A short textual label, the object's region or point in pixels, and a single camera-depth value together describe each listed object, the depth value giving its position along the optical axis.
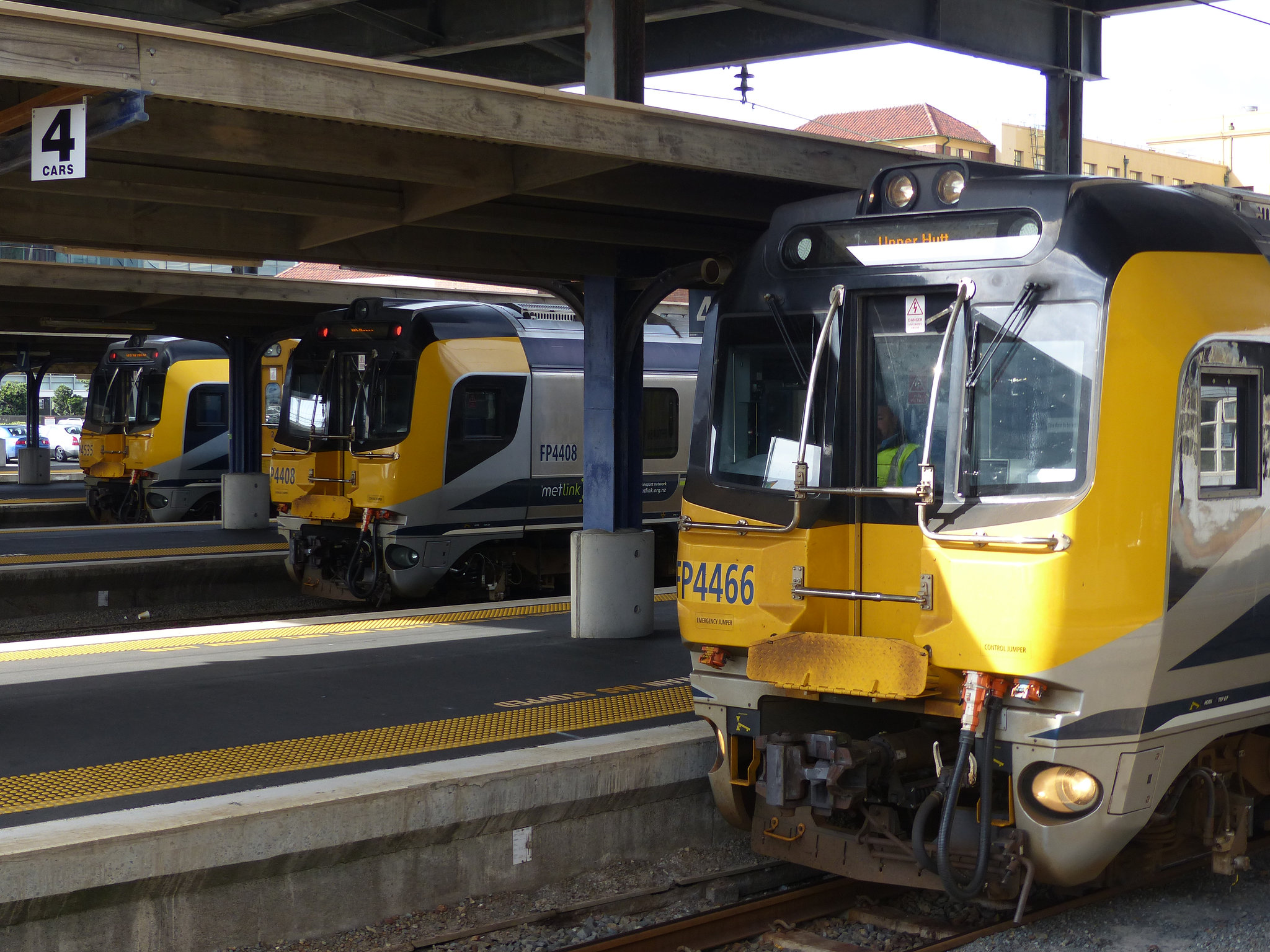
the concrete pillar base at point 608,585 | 10.80
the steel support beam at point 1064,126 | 13.20
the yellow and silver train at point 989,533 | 5.36
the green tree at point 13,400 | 63.34
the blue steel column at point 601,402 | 10.70
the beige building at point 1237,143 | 79.69
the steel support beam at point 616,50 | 10.31
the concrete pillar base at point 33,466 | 32.44
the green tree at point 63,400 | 64.31
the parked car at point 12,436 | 47.91
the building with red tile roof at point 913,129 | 64.44
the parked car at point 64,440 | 48.94
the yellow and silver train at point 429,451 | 14.47
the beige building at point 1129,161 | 68.25
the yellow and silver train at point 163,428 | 22.77
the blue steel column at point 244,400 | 20.09
